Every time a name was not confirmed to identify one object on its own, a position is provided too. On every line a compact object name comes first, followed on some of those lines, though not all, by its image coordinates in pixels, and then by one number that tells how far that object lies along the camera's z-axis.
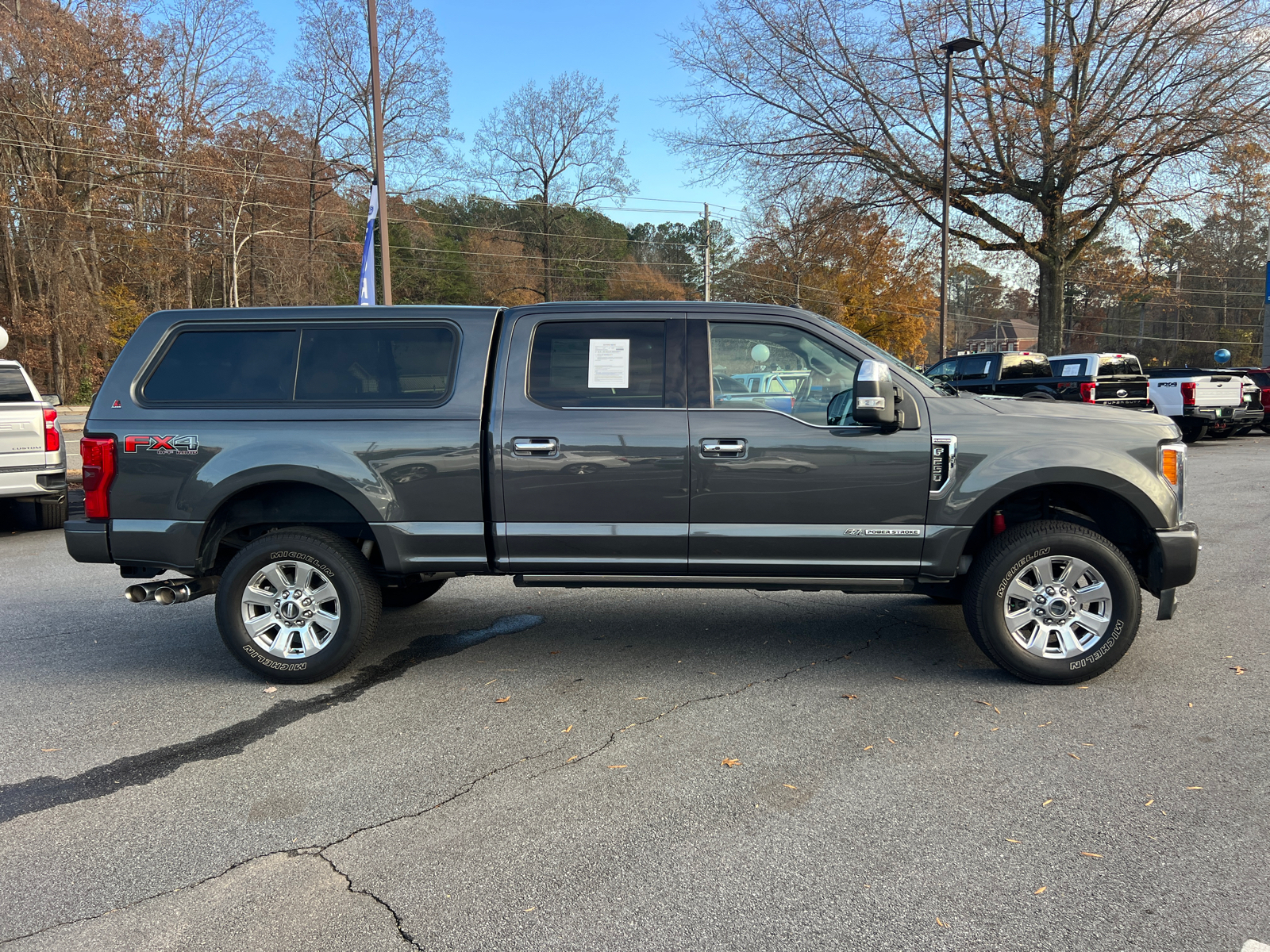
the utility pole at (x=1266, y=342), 29.16
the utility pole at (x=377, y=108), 13.91
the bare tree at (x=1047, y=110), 21.52
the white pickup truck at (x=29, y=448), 8.45
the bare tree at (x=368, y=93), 34.38
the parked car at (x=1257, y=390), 18.25
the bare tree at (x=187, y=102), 34.84
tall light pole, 19.89
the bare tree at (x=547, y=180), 47.62
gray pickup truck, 4.49
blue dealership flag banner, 14.25
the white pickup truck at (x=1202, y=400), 17.58
